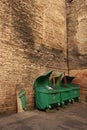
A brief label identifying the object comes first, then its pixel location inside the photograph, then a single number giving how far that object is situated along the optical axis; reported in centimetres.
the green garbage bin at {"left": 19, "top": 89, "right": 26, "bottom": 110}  374
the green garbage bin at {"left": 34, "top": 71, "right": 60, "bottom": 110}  381
